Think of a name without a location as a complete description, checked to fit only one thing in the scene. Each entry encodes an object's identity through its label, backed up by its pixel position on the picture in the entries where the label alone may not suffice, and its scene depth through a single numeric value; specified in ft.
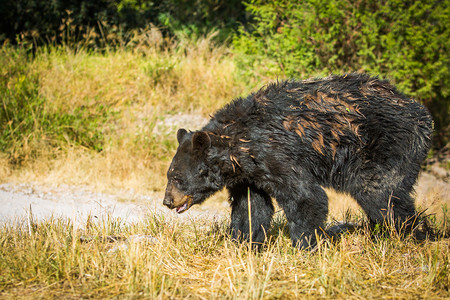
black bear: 28.25
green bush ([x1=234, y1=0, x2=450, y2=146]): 60.80
